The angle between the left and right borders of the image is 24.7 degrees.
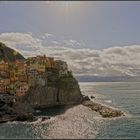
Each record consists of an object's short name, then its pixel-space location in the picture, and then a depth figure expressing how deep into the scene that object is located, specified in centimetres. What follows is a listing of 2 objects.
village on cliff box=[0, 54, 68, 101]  14862
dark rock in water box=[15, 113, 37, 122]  10475
